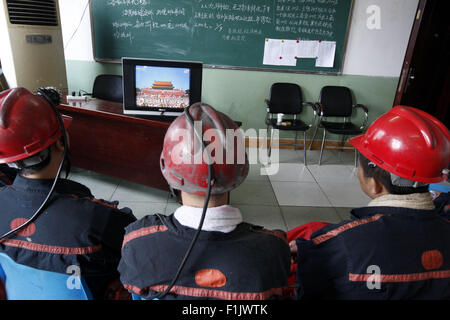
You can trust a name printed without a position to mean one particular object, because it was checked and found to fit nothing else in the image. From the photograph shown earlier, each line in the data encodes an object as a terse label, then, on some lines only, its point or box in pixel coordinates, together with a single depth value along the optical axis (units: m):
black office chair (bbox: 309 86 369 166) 3.72
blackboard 3.50
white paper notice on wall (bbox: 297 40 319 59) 3.63
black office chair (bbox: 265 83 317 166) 3.70
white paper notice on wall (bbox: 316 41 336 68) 3.64
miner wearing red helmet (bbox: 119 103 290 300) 0.71
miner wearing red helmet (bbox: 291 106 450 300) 0.85
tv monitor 2.30
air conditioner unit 2.77
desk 2.35
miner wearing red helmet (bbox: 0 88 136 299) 0.86
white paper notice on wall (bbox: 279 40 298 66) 3.63
